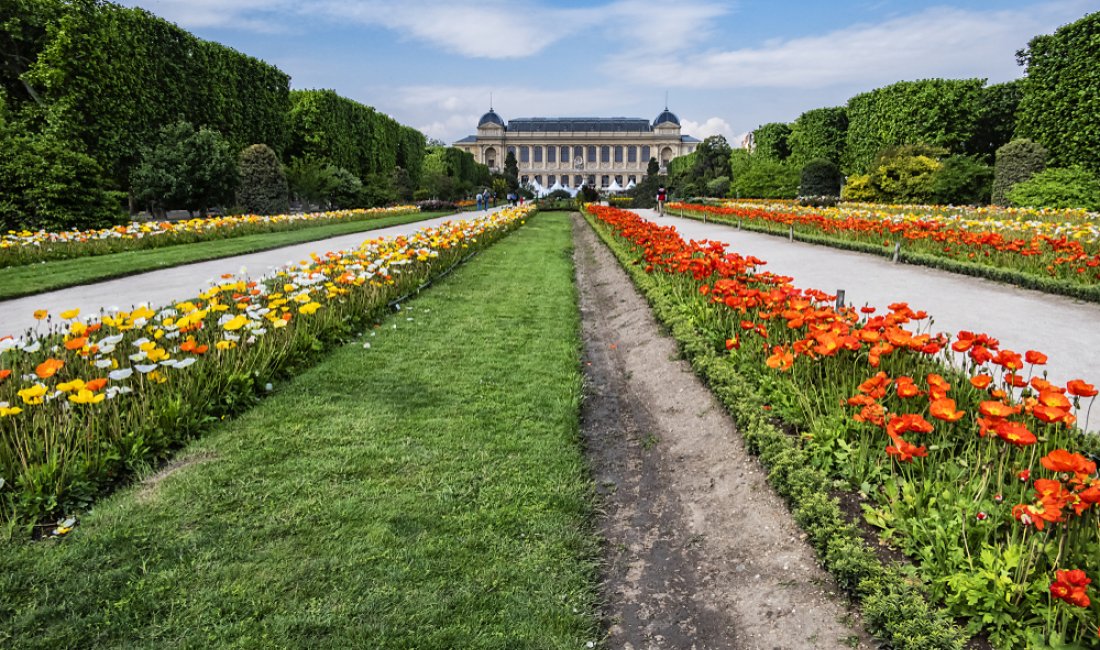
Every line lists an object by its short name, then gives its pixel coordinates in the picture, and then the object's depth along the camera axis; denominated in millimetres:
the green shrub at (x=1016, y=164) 21406
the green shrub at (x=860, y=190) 27219
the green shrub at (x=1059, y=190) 18438
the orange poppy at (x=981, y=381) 2705
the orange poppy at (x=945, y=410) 2375
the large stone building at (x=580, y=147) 125938
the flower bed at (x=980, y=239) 8344
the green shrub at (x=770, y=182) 40562
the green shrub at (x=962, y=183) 23875
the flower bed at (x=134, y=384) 3129
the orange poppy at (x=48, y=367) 3150
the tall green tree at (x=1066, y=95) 20672
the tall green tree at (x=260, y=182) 23781
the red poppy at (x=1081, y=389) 2345
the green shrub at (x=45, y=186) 13508
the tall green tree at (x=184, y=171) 19656
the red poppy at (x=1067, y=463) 1951
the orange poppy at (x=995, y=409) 2268
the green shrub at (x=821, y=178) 35188
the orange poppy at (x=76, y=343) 3538
